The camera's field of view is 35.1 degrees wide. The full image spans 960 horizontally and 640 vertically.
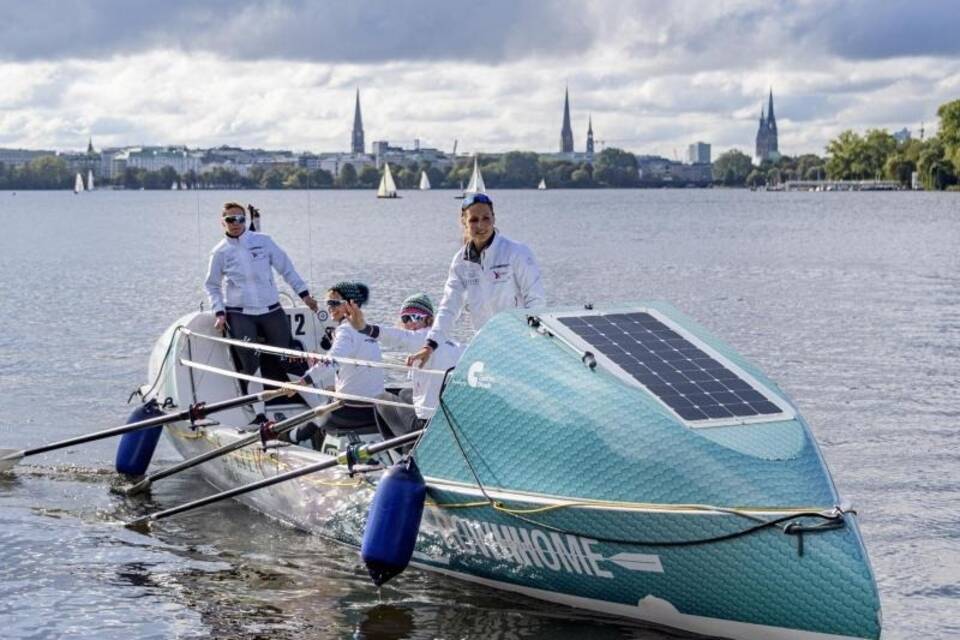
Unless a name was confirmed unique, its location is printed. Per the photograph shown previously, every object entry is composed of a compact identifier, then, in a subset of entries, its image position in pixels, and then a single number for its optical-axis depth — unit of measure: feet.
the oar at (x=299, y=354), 36.49
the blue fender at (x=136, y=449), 50.96
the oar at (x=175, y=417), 44.39
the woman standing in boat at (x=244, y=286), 49.55
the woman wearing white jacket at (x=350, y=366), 40.27
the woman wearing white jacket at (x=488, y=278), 37.93
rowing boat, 29.43
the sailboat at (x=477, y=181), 270.65
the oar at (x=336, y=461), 35.81
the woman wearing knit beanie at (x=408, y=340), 38.08
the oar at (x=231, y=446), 39.40
